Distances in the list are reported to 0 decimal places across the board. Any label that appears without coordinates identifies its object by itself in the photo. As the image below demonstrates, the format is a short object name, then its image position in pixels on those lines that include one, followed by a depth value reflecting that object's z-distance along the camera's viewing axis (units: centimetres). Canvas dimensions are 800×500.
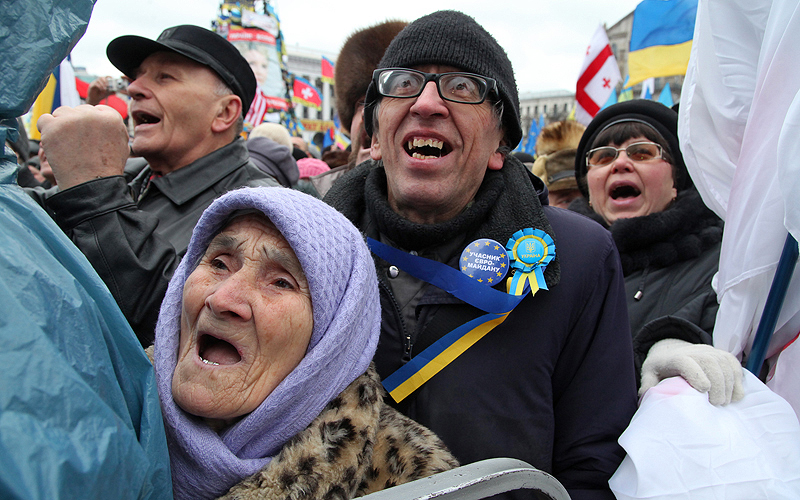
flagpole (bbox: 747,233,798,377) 64
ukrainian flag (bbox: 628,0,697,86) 443
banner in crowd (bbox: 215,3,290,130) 1312
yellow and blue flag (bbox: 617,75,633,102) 714
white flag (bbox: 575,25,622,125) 498
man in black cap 64
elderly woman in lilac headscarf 49
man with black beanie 61
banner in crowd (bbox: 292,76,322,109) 1261
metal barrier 40
